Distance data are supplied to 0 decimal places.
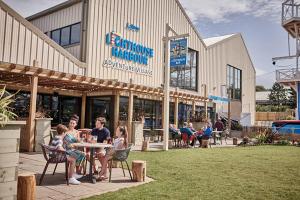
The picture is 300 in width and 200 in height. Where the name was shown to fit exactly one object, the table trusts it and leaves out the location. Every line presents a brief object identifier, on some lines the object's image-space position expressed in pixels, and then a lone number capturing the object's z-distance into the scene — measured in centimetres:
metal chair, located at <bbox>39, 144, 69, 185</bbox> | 541
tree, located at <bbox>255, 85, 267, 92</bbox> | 9190
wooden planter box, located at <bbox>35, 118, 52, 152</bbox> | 962
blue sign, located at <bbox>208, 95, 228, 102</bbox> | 2069
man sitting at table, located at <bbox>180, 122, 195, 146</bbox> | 1320
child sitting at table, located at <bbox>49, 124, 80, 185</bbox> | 547
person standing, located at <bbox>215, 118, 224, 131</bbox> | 1681
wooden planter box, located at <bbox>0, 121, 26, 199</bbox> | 360
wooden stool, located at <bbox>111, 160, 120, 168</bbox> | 744
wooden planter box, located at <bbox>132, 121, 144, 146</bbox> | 1355
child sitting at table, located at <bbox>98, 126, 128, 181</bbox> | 598
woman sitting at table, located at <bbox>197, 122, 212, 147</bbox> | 1359
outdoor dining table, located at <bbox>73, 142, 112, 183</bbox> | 565
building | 1078
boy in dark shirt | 682
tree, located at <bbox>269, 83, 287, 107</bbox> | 5787
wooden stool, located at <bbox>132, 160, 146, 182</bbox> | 584
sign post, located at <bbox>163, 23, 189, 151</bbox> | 1148
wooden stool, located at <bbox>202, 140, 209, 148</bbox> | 1360
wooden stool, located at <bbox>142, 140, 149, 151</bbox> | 1094
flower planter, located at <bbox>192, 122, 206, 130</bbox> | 1763
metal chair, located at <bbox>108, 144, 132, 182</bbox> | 597
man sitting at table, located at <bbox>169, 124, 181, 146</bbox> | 1335
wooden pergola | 937
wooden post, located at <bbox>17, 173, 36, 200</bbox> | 407
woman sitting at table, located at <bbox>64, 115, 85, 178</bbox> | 565
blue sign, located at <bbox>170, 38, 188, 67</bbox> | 1139
